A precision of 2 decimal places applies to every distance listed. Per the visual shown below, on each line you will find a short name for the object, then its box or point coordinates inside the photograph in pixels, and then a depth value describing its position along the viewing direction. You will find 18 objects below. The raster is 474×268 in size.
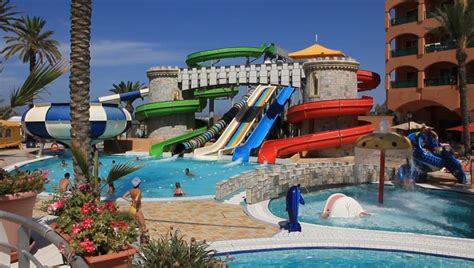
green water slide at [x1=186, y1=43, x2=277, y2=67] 36.84
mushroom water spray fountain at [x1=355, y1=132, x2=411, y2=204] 14.68
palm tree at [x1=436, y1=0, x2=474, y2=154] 24.69
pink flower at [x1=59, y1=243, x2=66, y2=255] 3.23
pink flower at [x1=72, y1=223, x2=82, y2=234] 5.12
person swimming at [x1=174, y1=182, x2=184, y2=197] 16.33
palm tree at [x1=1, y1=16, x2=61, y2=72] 40.31
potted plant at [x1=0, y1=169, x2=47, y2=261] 6.93
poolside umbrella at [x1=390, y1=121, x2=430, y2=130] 27.89
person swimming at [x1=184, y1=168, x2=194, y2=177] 22.06
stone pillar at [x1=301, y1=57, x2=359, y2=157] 29.66
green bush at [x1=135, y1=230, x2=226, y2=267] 4.77
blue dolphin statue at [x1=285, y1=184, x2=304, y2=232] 10.39
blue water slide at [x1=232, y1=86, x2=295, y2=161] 28.25
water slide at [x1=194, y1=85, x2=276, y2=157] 30.94
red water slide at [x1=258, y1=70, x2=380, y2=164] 27.06
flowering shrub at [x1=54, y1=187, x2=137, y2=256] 5.09
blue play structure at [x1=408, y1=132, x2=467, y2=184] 17.95
